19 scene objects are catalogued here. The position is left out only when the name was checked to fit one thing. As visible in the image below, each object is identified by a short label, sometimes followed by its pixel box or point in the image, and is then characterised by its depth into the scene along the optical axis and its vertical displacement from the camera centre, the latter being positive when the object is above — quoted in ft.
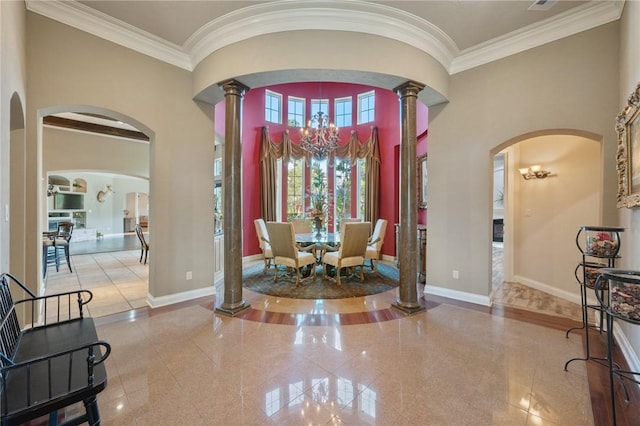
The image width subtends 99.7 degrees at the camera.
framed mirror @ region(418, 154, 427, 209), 19.62 +2.23
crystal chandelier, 18.42 +5.18
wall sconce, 14.50 +2.22
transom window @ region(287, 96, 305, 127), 25.45 +9.58
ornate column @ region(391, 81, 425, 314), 11.78 +0.20
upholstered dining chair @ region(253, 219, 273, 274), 17.95 -1.98
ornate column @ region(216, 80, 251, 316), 11.51 +0.50
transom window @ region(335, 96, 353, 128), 25.44 +9.60
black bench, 4.07 -2.87
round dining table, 15.83 -1.74
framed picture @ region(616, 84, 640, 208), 7.02 +1.68
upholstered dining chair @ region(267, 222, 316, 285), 14.66 -2.03
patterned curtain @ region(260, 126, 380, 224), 23.24 +4.41
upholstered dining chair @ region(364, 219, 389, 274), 17.43 -2.14
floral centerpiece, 17.62 +1.03
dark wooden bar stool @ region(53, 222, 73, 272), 19.65 -1.86
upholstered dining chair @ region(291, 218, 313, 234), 21.30 -1.07
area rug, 13.84 -4.14
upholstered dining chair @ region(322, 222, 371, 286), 14.73 -2.02
